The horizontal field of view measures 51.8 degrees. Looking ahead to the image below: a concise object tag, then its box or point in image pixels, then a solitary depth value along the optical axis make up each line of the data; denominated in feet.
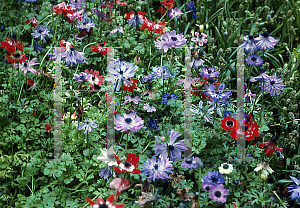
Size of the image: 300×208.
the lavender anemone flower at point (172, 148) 5.05
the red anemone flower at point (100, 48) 7.03
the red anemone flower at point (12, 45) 6.33
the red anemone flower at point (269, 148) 4.98
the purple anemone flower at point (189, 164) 4.98
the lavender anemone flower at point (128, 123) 5.10
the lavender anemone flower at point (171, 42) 6.25
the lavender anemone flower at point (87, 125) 5.71
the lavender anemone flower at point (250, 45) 6.31
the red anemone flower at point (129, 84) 6.01
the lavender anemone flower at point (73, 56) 6.08
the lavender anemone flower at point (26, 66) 6.98
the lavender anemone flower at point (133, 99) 6.16
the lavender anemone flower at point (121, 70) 5.63
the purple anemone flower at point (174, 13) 9.01
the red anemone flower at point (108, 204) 3.72
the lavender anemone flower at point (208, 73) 6.38
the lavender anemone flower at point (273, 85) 6.05
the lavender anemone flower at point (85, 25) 7.98
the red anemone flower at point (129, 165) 4.65
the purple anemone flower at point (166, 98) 6.29
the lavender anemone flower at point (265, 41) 6.16
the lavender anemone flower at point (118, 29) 7.69
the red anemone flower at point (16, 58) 6.65
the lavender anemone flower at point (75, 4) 8.59
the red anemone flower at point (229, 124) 5.23
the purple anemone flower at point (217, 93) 5.60
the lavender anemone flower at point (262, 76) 5.83
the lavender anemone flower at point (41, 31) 7.57
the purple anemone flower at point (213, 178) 4.88
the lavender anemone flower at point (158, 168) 4.71
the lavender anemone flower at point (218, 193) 4.57
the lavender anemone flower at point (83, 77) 6.23
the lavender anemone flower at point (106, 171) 5.33
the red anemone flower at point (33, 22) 7.92
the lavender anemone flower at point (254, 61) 6.33
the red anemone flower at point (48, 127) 6.21
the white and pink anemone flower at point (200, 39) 8.02
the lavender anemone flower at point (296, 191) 4.73
